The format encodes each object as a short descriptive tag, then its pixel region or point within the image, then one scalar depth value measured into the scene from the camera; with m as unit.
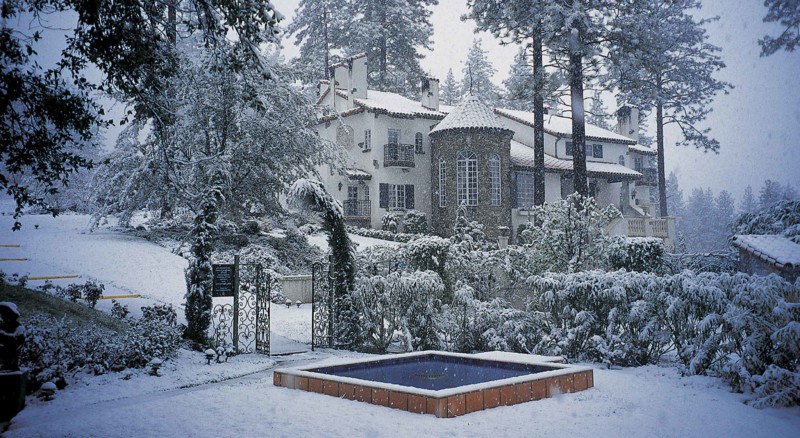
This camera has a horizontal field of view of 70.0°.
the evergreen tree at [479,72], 58.53
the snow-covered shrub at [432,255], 12.84
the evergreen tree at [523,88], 25.14
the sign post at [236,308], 11.48
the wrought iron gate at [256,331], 11.56
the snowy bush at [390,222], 30.06
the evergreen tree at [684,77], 35.97
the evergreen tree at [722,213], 68.26
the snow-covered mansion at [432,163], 30.59
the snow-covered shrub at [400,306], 11.80
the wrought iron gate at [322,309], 12.43
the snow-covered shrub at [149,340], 9.66
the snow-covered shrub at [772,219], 18.34
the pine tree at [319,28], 43.50
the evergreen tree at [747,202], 63.75
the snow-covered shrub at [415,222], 29.97
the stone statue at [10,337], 6.88
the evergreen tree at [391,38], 42.66
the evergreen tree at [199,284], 11.40
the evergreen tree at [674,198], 77.15
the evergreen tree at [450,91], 63.09
